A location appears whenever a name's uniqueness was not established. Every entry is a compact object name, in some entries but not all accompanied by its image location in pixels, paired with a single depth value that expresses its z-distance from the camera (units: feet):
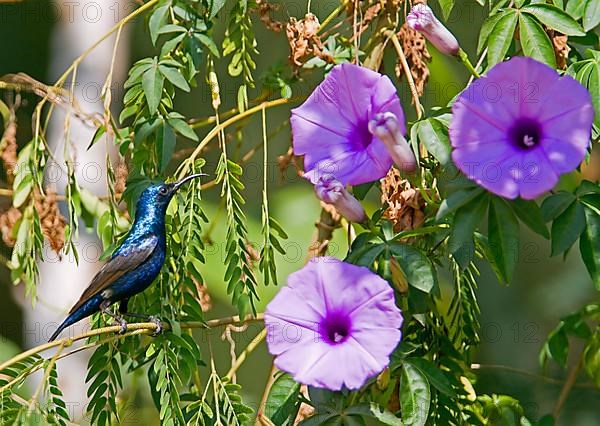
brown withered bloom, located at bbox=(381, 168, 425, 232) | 12.93
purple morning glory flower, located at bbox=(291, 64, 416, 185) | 12.66
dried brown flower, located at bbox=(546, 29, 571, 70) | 12.93
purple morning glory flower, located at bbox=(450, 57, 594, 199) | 12.50
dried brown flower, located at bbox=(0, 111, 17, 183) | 13.51
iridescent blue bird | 12.94
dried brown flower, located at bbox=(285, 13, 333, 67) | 13.13
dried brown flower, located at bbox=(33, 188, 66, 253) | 13.38
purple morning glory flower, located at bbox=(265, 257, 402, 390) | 12.59
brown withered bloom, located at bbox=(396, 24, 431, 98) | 13.17
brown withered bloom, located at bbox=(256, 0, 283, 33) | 13.24
